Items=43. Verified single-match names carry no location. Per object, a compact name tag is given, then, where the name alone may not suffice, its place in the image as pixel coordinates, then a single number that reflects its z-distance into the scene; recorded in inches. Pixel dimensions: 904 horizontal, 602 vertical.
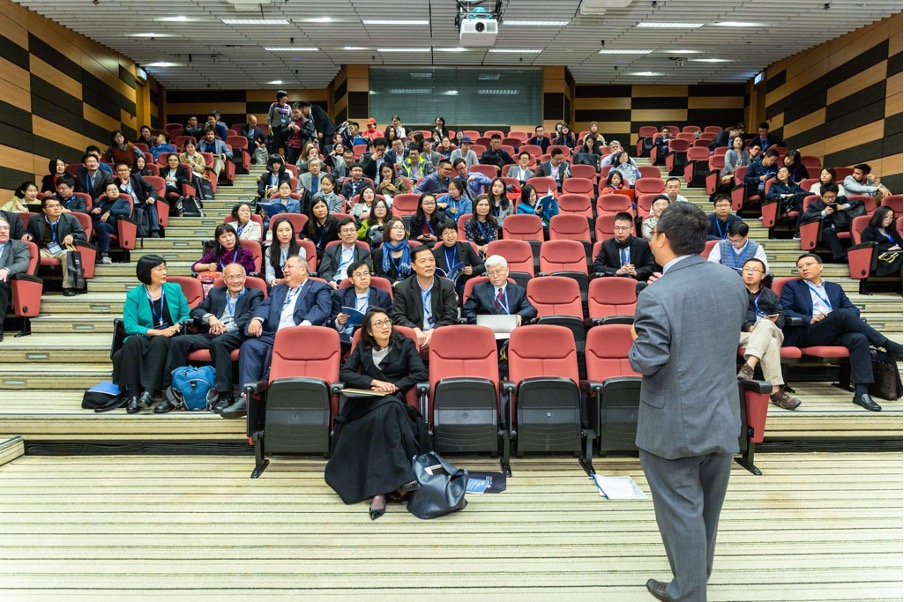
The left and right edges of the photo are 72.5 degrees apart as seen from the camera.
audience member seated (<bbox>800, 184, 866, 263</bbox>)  244.1
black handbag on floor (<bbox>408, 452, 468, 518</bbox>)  111.5
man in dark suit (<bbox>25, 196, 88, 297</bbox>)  213.5
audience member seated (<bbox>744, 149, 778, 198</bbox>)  302.2
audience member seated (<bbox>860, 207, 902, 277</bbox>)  218.7
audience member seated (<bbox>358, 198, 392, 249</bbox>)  219.8
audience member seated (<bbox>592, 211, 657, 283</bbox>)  202.7
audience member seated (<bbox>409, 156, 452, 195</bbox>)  276.1
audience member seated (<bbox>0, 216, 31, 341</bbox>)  188.8
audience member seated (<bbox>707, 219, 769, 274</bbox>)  193.9
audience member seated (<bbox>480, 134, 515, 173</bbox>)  348.8
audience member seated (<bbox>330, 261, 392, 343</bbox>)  167.2
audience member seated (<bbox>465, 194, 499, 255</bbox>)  228.8
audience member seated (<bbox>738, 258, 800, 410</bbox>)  151.1
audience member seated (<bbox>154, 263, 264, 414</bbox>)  152.8
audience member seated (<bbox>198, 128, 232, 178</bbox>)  362.6
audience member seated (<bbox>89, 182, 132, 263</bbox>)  239.8
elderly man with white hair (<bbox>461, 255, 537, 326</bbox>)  168.7
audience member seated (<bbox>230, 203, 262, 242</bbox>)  217.5
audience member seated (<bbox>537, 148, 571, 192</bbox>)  319.0
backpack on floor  149.9
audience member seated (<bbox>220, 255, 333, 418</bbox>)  153.6
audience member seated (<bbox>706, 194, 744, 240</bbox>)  230.1
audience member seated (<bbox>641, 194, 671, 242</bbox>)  216.8
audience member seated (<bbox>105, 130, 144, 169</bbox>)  330.0
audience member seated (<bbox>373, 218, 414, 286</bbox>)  195.5
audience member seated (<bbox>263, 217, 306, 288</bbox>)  194.7
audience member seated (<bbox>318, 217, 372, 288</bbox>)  194.4
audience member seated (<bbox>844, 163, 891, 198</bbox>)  276.8
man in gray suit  72.6
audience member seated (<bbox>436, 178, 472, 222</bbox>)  256.0
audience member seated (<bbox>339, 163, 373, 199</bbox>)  284.2
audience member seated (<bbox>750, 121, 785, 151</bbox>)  395.5
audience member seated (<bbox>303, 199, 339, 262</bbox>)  222.8
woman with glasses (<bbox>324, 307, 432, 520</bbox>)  115.3
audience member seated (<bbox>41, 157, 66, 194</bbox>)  279.0
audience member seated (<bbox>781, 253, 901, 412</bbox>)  157.2
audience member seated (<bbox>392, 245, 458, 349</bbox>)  165.5
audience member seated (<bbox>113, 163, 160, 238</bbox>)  268.7
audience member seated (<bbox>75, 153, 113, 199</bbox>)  281.3
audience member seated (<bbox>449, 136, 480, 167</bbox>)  337.4
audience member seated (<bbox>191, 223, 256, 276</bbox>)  191.9
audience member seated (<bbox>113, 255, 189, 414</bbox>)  152.1
